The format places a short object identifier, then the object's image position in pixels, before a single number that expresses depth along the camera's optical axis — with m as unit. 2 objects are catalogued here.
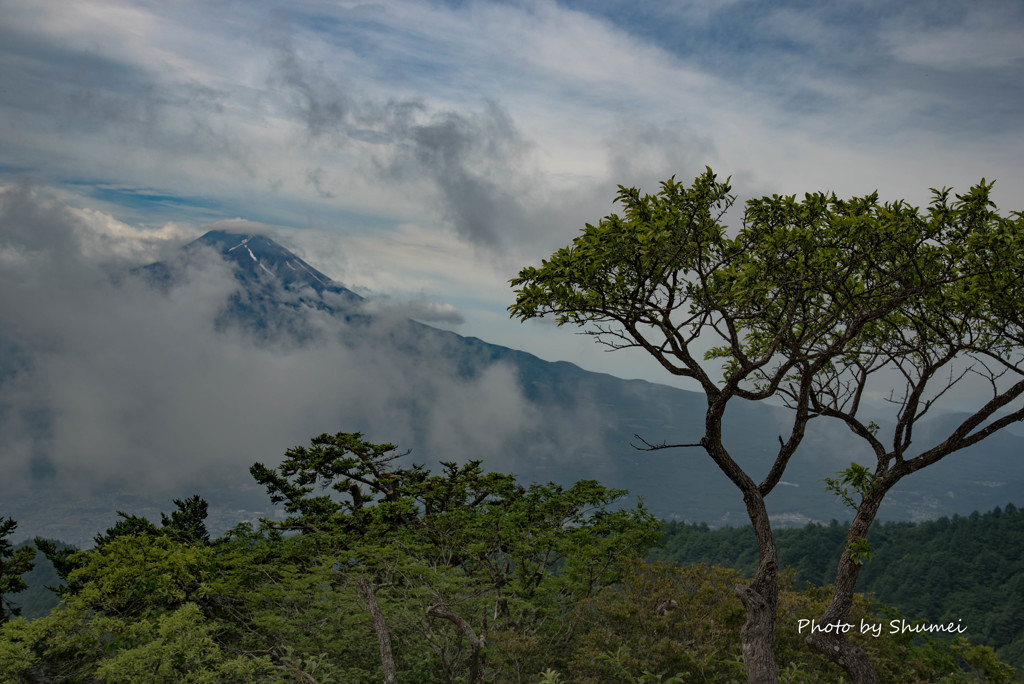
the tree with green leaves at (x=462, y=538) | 12.84
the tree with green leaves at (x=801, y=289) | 8.81
